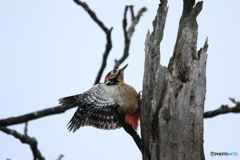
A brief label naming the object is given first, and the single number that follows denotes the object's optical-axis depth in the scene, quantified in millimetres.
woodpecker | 10969
